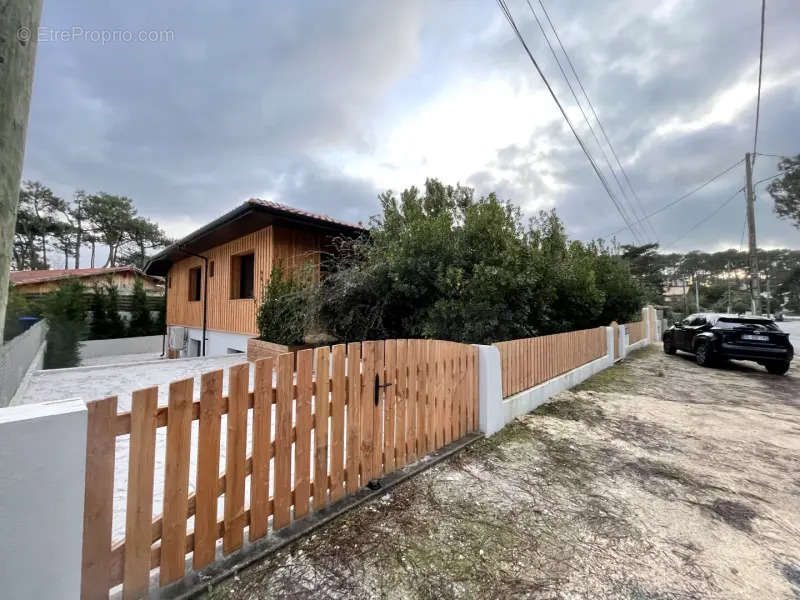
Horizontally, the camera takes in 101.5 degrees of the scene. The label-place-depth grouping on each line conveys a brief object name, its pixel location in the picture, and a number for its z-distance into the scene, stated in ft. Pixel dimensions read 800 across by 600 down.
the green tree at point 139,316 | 50.06
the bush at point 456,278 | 16.34
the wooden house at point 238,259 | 24.08
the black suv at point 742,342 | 24.29
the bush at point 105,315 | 46.16
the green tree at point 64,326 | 27.51
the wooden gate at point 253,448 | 4.43
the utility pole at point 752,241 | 40.73
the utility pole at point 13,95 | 3.66
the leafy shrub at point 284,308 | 21.13
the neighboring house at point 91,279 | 54.29
